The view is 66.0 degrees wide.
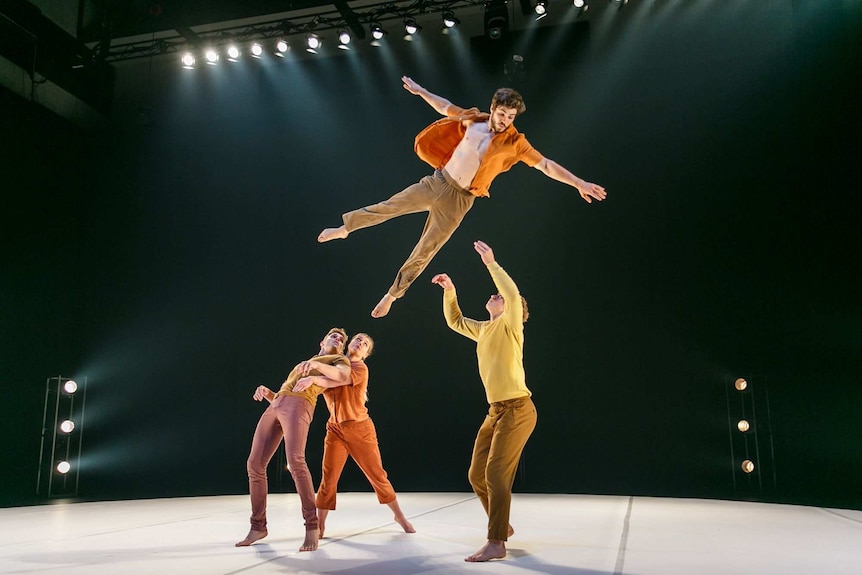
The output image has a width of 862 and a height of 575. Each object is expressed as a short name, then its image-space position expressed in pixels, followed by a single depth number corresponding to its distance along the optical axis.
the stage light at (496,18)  7.05
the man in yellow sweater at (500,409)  3.38
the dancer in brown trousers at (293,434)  3.76
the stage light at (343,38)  7.53
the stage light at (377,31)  7.30
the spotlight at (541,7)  7.00
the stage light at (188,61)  7.49
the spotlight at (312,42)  7.35
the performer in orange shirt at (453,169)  3.60
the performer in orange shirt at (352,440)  4.17
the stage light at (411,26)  7.13
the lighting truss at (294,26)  7.32
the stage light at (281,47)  7.43
